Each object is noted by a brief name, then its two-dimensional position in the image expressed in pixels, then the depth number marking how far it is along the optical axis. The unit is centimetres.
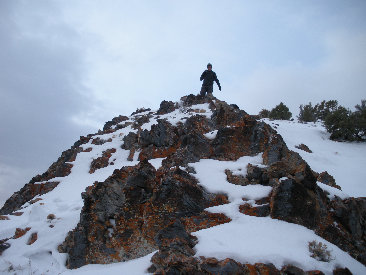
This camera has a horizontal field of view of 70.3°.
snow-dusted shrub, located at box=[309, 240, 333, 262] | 469
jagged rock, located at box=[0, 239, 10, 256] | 720
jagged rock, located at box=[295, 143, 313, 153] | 1403
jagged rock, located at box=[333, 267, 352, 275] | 453
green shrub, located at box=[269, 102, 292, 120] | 2605
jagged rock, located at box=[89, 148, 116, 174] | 1416
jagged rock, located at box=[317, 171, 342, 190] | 878
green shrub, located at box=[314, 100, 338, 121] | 2580
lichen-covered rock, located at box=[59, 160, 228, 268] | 590
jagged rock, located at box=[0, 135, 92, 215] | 1270
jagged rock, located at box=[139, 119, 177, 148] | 1292
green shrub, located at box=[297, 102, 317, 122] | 2694
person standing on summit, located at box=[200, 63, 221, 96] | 2010
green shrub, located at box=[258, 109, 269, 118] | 2772
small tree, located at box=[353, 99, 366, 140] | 1680
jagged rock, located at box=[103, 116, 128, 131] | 2366
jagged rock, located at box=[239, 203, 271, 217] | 610
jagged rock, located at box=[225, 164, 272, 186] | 738
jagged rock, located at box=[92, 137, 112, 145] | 1707
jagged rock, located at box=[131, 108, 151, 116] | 2666
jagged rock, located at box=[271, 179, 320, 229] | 583
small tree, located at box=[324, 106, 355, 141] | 1694
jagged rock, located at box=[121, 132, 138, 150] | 1497
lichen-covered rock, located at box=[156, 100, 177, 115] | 2121
